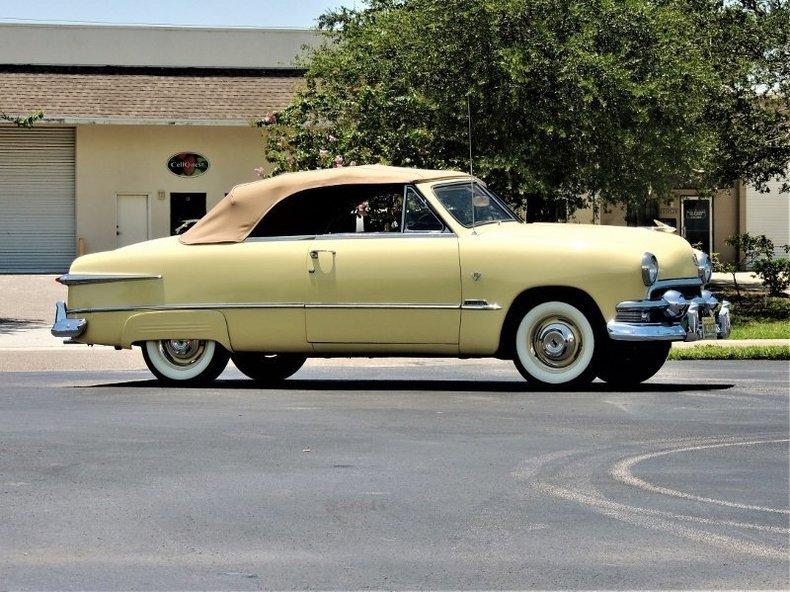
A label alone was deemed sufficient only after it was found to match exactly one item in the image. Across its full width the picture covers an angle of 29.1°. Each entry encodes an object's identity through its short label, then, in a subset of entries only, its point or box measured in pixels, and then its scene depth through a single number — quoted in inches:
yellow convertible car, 514.0
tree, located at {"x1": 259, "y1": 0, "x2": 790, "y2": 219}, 1065.5
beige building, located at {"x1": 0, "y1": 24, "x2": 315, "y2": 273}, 1644.9
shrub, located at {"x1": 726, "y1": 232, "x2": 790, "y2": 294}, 1398.9
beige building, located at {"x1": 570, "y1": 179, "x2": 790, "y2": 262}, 1865.2
